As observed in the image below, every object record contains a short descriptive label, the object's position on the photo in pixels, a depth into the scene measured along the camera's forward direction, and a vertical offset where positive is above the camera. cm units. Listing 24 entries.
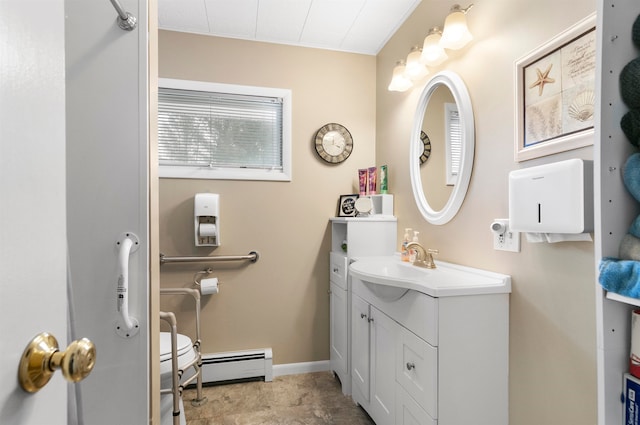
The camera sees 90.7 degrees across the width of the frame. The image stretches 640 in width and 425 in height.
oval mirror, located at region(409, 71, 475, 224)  155 +34
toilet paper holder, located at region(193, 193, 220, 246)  224 -6
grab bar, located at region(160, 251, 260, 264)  227 -36
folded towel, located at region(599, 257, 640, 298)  65 -14
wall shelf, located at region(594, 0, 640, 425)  71 +4
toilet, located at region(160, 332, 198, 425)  167 -84
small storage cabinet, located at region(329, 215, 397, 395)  219 -35
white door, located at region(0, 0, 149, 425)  94 +6
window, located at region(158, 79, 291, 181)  234 +61
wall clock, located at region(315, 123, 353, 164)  254 +54
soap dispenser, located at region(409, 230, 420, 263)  186 -25
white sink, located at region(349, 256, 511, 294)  125 -31
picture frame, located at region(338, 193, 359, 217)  249 +3
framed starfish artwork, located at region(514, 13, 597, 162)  101 +41
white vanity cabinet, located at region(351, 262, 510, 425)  122 -60
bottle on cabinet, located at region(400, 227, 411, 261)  190 -24
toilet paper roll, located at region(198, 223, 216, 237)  224 -15
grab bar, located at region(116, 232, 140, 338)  93 -23
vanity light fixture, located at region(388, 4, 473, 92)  150 +85
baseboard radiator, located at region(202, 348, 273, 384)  230 -116
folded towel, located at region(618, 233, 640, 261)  69 -9
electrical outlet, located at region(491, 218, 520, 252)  127 -12
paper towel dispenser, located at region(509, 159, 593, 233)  94 +4
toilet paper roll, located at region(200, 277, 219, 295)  224 -55
